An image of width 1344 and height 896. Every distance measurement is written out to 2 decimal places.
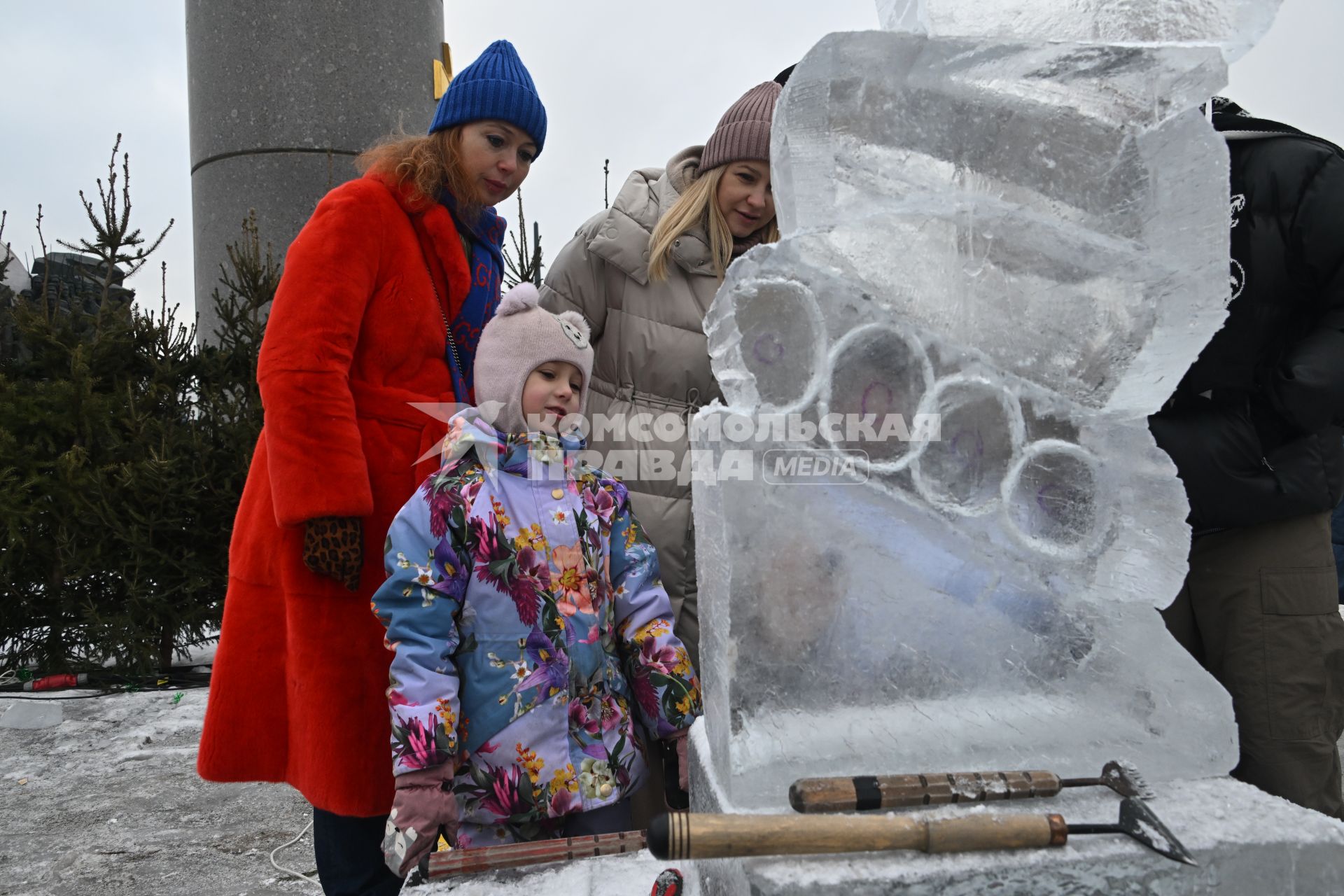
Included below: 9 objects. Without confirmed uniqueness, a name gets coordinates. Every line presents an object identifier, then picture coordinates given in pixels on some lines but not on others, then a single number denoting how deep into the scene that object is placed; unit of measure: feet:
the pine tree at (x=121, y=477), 14.12
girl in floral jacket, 5.17
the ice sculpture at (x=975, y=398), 4.14
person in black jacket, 5.74
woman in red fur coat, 6.08
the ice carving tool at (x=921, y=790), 3.65
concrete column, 15.10
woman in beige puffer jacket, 6.95
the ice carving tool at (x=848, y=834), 3.32
